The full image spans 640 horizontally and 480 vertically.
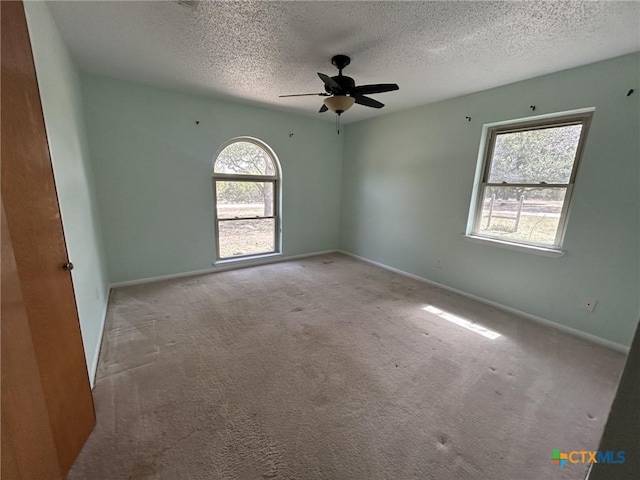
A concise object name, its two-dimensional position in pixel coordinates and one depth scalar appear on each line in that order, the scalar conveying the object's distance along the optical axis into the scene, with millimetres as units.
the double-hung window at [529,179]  2572
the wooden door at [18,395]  808
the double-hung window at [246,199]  3982
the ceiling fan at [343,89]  2307
